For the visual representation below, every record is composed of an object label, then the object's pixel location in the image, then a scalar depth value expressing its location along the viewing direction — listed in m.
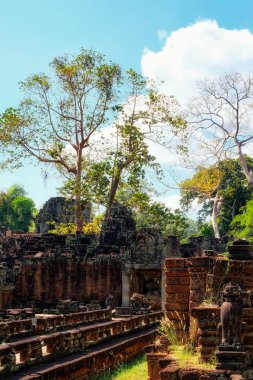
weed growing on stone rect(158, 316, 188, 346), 9.80
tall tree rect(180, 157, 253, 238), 44.99
